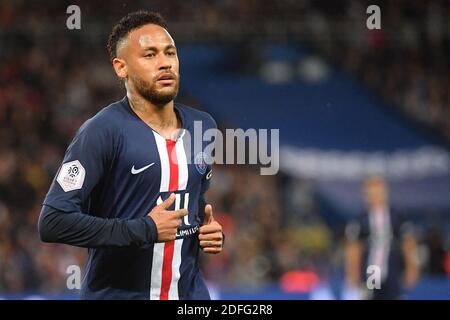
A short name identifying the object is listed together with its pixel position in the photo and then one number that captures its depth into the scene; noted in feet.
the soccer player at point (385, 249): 52.85
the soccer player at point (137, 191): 25.43
